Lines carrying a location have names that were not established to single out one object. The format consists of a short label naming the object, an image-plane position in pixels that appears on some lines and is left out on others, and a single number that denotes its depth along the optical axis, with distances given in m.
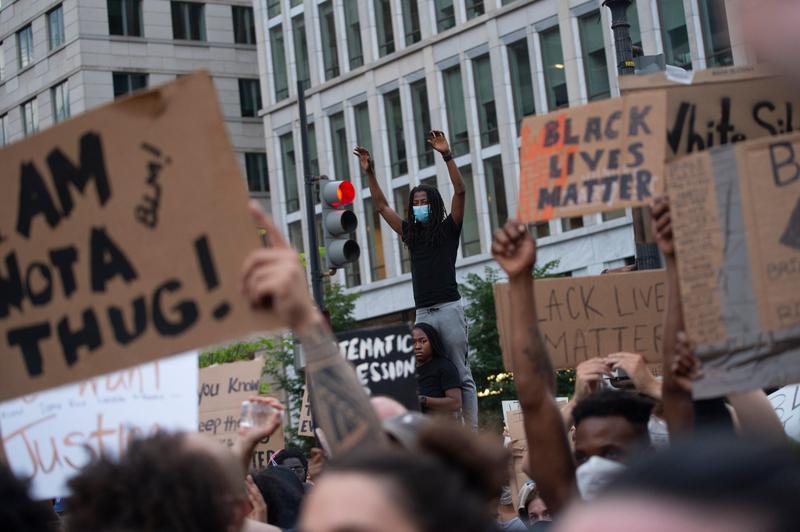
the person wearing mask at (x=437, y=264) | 8.27
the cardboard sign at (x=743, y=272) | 3.59
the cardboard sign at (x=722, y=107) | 4.09
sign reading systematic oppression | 4.35
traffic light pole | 16.41
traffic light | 13.05
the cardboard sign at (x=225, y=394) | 5.79
